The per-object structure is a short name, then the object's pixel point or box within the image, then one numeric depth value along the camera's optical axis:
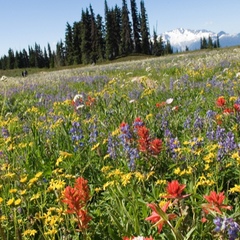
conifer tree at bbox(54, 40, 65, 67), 99.00
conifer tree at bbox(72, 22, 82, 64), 81.94
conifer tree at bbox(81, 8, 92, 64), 77.19
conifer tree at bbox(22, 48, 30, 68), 119.75
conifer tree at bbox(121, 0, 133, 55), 82.94
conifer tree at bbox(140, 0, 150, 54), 89.36
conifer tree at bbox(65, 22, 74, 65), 83.94
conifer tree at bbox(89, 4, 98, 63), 77.43
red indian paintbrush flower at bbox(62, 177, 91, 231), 1.68
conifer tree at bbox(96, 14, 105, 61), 76.31
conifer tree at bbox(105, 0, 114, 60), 76.75
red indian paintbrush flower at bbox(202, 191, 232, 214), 1.52
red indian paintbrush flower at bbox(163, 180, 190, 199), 1.65
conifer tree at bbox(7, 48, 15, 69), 114.94
